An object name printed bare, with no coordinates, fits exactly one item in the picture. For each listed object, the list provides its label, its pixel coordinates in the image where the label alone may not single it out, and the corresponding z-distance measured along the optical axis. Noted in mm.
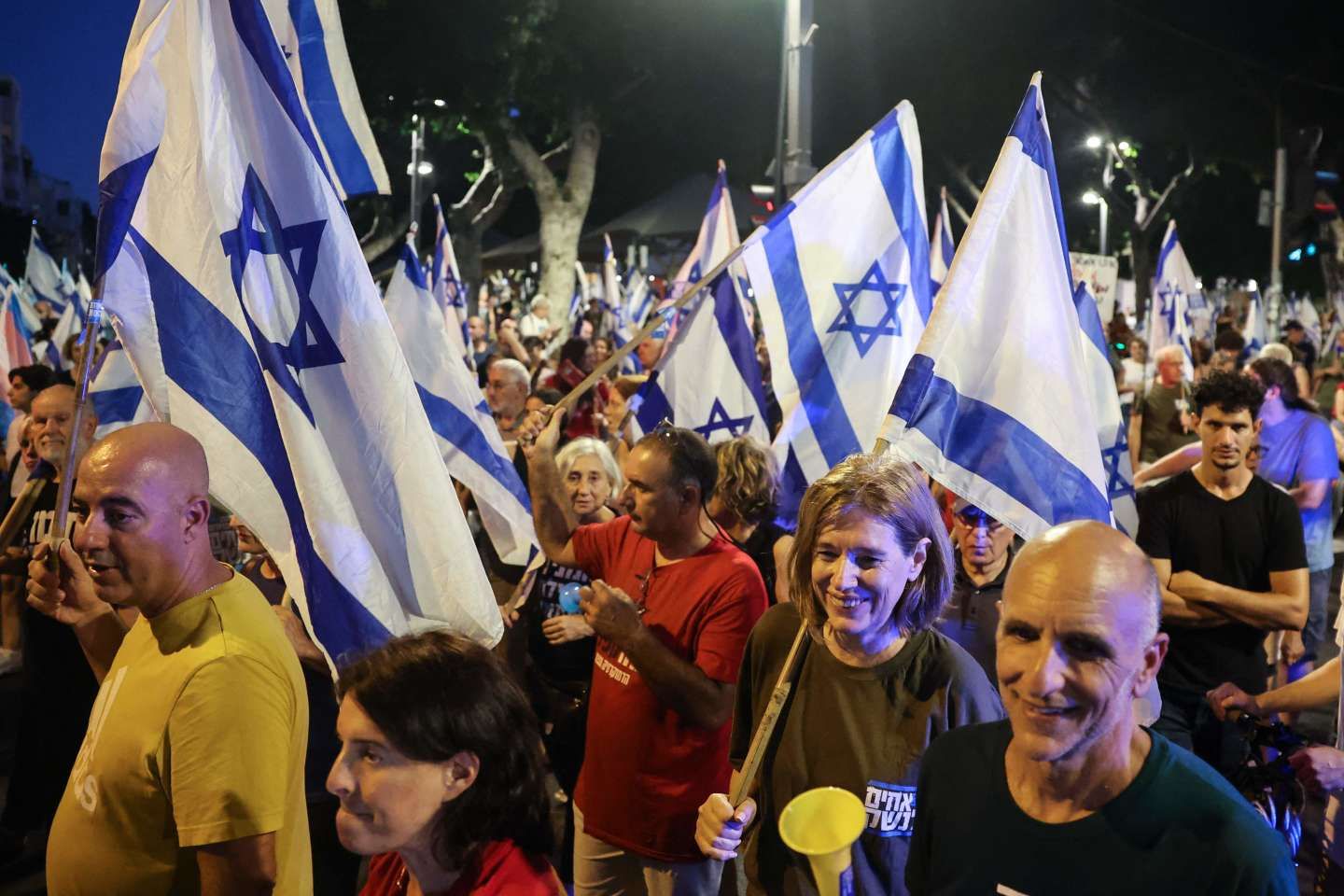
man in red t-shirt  3756
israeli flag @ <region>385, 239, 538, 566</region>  5535
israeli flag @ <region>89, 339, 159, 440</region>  5453
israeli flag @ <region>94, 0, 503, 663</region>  3518
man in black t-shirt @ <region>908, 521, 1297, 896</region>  1934
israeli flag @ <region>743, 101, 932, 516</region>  5848
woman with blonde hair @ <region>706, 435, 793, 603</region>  5301
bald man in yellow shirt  2486
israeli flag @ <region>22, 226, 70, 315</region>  19844
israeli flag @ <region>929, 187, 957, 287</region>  9977
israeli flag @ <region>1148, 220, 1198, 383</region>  14477
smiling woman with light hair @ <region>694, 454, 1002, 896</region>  2854
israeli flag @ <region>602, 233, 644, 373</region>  16341
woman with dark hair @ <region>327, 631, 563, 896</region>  2229
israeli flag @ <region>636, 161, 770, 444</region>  7395
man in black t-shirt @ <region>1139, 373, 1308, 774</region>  4801
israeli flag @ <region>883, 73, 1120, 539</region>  3641
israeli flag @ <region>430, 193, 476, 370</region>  11812
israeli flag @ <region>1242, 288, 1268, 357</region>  19609
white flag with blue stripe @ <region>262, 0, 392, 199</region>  4910
